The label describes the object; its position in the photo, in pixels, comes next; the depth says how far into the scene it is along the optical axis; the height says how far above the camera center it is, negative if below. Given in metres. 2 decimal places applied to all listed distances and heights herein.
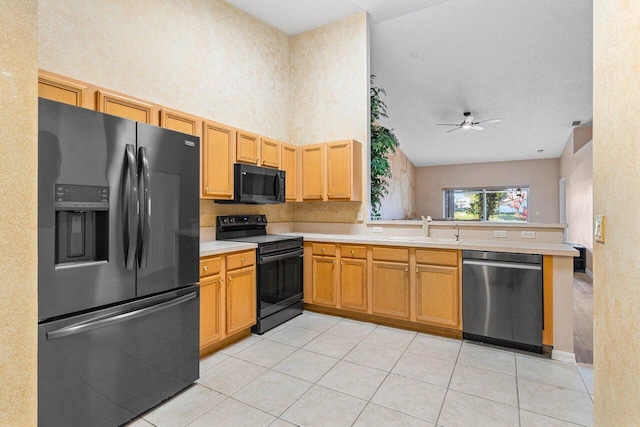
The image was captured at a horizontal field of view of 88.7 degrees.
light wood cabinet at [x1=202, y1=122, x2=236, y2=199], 3.08 +0.51
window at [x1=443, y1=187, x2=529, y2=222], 10.42 +0.30
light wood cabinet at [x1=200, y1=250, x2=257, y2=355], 2.65 -0.74
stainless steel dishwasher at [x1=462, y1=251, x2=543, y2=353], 2.77 -0.76
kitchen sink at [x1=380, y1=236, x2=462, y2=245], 3.33 -0.29
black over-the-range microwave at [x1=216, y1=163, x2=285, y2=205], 3.37 +0.30
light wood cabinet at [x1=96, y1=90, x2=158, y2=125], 2.33 +0.80
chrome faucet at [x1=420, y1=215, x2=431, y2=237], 3.75 -0.15
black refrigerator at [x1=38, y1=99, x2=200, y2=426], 1.54 -0.29
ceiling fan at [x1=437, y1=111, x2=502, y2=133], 6.62 +1.83
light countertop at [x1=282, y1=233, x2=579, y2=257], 2.77 -0.30
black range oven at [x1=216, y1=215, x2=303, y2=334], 3.26 -0.59
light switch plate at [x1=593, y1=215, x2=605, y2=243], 1.30 -0.06
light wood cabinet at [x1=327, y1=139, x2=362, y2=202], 3.95 +0.52
